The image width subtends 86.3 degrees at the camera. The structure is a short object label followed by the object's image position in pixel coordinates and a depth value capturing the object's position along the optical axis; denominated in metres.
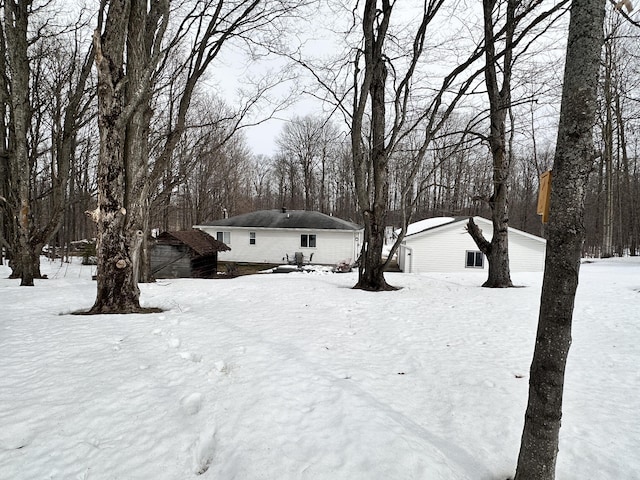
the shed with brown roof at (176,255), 15.84
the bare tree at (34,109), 8.55
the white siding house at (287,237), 23.62
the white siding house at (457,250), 17.38
